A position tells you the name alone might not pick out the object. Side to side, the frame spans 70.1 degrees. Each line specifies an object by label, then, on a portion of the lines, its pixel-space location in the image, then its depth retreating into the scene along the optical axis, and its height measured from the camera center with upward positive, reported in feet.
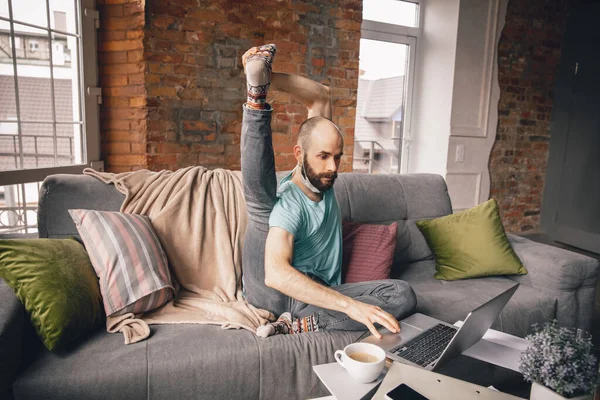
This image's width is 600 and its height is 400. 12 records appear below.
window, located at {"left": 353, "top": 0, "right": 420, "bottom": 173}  12.60 +1.59
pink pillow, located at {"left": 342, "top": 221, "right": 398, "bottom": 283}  6.06 -1.67
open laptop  3.45 -1.85
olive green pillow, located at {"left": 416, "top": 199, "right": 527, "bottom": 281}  6.89 -1.73
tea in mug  3.29 -1.70
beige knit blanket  5.40 -1.36
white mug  3.13 -1.68
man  4.51 -1.14
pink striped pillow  4.80 -1.54
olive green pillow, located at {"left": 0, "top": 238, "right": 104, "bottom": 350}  4.10 -1.62
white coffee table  3.14 -1.91
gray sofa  3.92 -2.24
